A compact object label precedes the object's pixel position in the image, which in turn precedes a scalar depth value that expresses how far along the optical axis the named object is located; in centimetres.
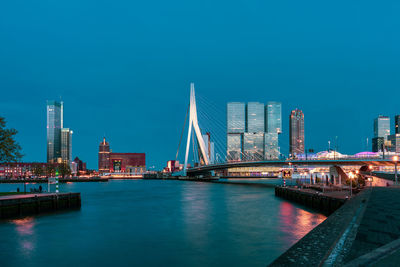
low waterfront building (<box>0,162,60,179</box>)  17750
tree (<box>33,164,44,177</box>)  17750
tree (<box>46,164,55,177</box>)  18038
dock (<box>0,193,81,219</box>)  3206
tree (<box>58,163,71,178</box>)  19000
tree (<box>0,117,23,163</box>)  4150
